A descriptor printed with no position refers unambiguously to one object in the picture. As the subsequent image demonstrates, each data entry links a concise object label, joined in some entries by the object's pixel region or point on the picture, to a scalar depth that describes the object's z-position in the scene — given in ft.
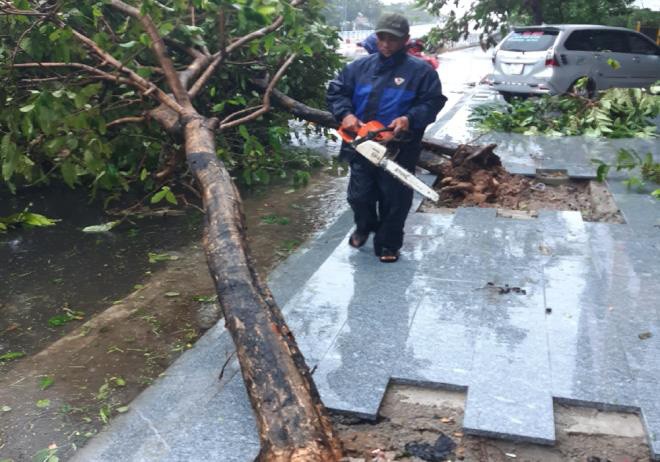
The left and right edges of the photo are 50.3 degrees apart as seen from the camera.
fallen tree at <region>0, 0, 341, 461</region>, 9.53
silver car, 44.52
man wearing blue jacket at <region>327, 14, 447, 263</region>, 15.64
